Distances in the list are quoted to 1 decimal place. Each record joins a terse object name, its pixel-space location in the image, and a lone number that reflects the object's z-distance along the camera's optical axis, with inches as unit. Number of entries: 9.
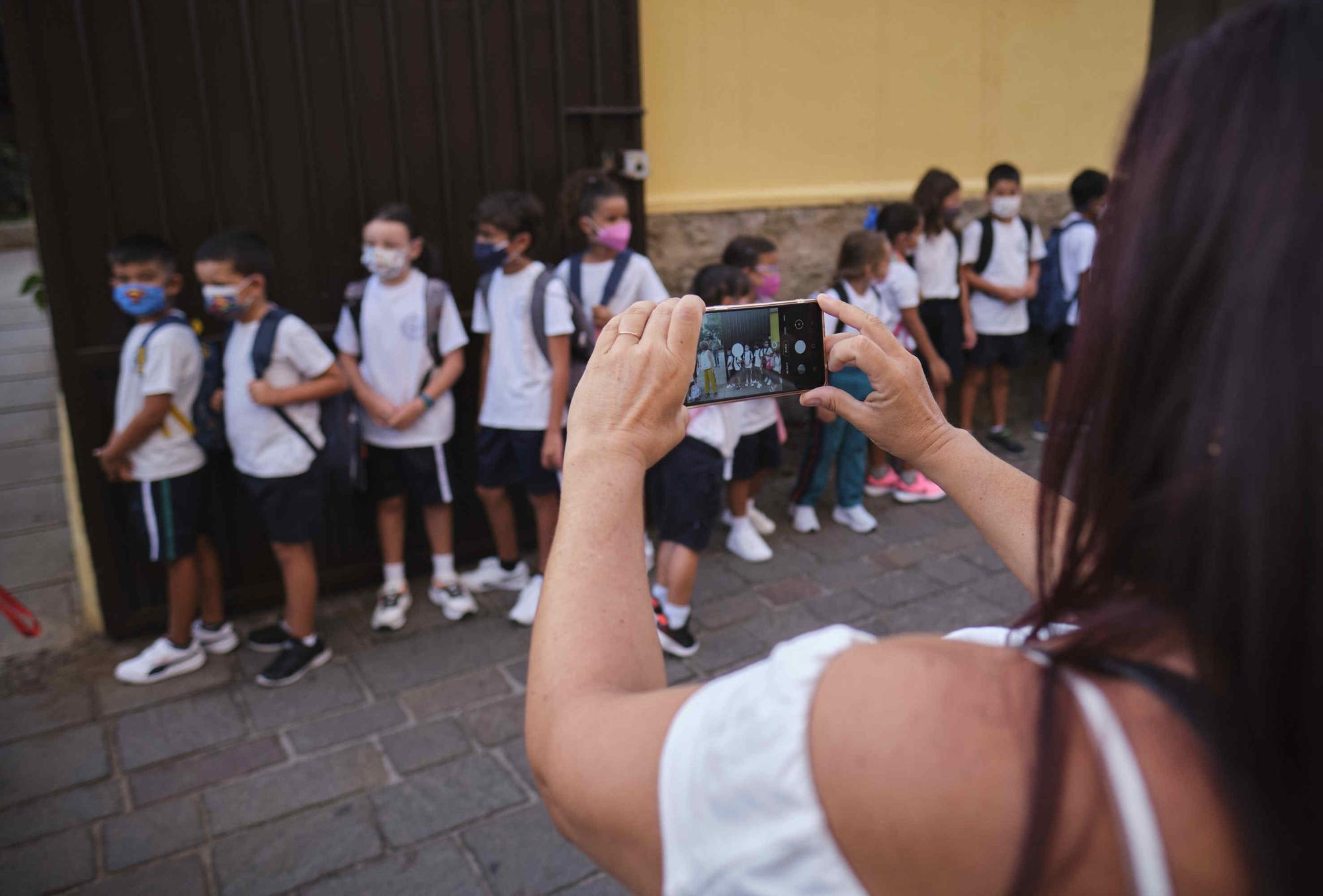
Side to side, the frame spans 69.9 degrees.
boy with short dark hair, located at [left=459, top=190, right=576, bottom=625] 160.7
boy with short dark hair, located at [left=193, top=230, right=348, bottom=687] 143.2
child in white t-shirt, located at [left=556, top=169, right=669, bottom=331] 167.2
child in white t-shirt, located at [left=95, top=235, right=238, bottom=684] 139.1
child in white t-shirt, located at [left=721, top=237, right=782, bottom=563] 185.0
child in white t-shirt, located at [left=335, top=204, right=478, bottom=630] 159.8
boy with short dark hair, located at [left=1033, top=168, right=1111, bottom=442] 249.3
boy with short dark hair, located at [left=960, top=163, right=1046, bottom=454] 245.9
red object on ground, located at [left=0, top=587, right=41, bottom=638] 126.0
